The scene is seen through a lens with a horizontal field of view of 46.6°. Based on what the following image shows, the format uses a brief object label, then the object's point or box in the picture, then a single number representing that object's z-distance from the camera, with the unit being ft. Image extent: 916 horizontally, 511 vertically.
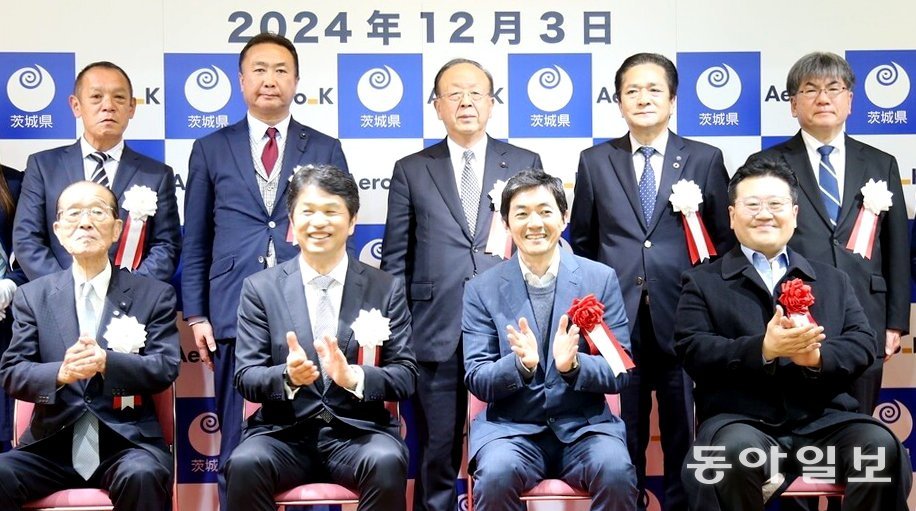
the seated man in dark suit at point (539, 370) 11.09
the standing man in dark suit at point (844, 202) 14.06
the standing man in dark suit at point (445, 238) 14.03
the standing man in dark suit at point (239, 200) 14.17
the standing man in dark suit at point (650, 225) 13.84
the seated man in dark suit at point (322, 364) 11.06
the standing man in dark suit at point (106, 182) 14.12
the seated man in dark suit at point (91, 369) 11.51
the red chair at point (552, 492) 11.21
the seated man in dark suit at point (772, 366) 11.11
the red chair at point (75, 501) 11.37
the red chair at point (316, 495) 11.18
